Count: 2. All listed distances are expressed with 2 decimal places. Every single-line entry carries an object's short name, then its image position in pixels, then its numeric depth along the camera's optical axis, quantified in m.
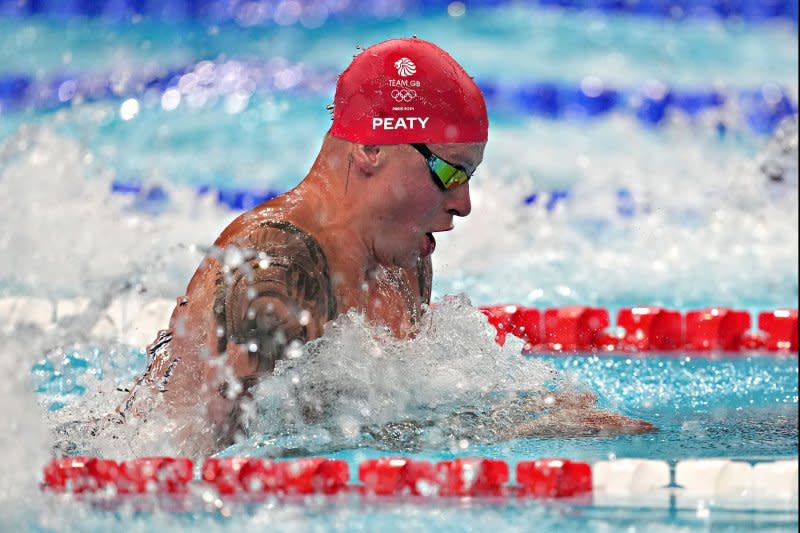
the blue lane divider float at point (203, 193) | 14.70
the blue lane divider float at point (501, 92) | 16.14
